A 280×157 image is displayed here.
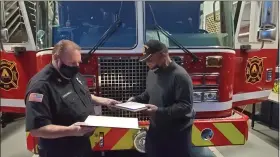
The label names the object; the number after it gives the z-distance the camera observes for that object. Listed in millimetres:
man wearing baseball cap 2613
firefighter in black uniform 2105
